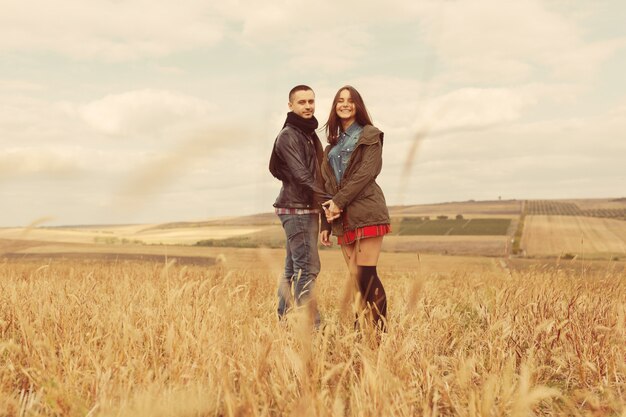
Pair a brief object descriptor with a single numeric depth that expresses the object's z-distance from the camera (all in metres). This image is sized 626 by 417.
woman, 4.13
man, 4.36
